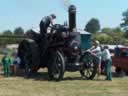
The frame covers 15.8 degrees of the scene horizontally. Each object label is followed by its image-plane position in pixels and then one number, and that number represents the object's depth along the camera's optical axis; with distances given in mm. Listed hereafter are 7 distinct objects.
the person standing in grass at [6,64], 18906
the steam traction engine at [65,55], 16703
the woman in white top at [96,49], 17855
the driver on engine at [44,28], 17219
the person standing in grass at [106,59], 17806
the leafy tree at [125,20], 108188
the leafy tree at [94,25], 121488
